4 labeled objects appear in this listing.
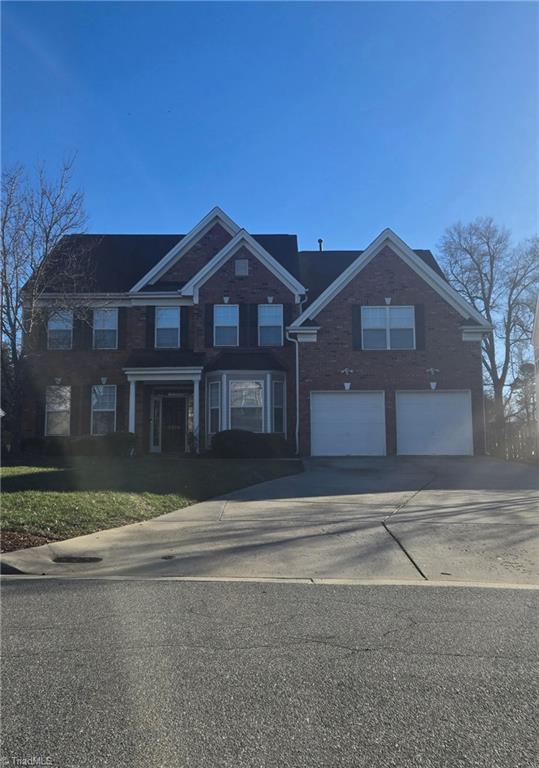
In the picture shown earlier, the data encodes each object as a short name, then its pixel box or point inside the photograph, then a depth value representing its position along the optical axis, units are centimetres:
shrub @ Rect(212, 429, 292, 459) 1941
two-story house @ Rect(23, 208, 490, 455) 2141
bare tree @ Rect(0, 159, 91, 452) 1830
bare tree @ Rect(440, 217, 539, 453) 3762
